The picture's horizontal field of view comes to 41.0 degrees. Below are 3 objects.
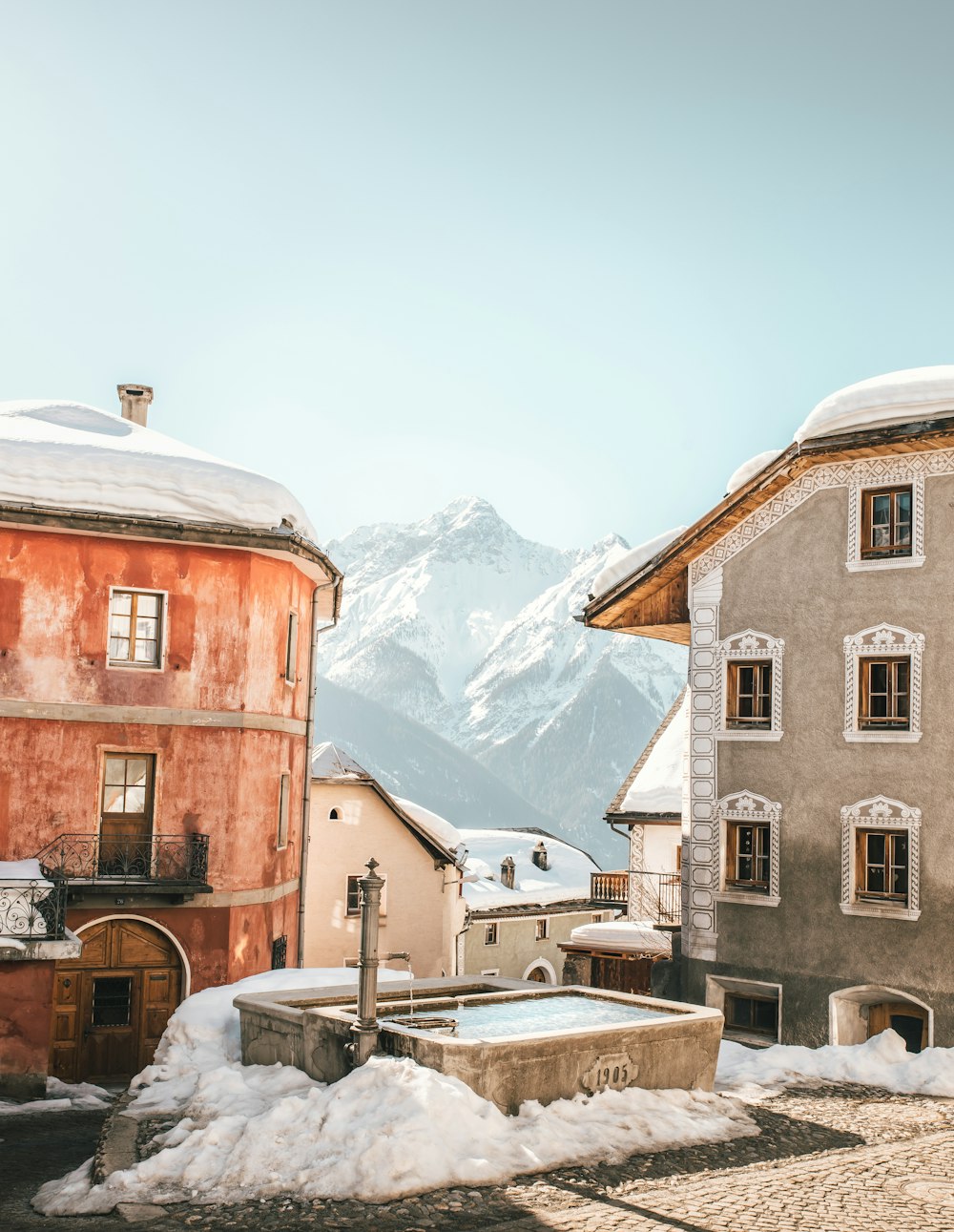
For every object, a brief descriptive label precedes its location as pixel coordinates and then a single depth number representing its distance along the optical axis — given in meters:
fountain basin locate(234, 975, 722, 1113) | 13.79
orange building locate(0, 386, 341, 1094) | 22.11
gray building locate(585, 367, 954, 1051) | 21.97
